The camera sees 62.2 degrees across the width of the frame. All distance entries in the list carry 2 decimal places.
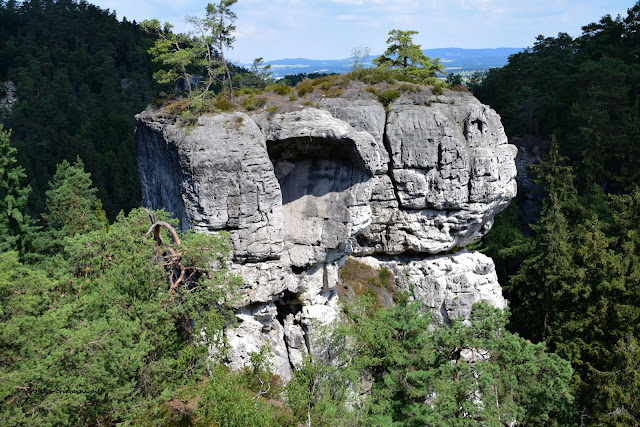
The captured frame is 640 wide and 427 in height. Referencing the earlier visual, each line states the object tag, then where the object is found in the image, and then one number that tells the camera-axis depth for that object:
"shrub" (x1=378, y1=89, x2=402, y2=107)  27.80
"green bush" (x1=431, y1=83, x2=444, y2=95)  28.39
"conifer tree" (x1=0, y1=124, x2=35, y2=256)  29.66
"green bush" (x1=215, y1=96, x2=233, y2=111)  22.89
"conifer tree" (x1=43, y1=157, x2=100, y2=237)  32.62
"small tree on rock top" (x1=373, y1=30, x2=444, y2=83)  33.94
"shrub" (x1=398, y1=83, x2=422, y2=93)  28.23
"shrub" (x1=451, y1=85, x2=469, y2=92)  29.47
